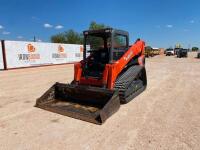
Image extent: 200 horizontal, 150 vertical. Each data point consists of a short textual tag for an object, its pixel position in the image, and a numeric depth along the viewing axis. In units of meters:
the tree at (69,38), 50.57
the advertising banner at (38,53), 12.69
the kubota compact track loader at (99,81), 3.73
